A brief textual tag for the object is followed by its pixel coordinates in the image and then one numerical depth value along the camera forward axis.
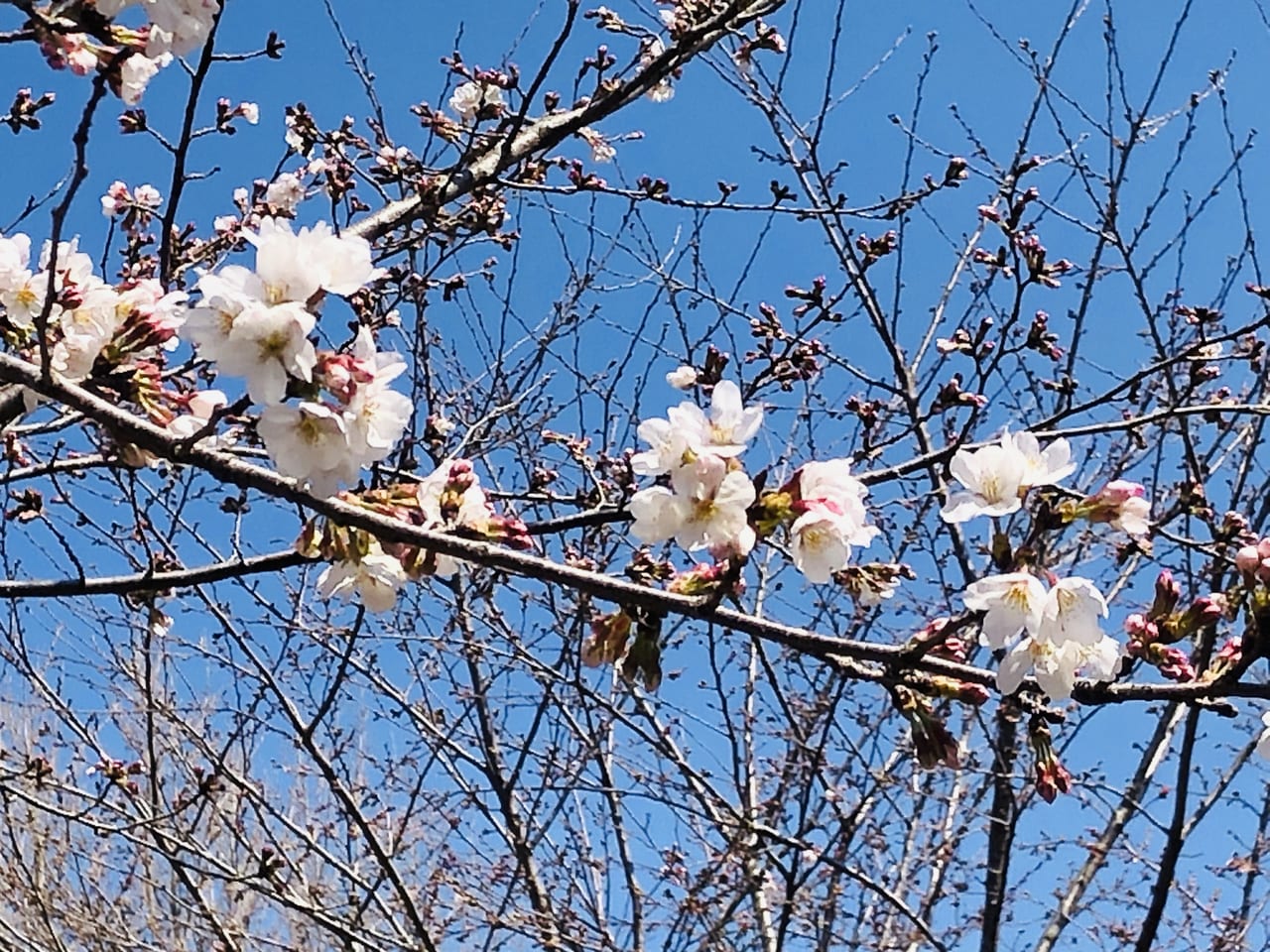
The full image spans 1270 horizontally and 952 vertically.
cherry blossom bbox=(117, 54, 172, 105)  0.64
